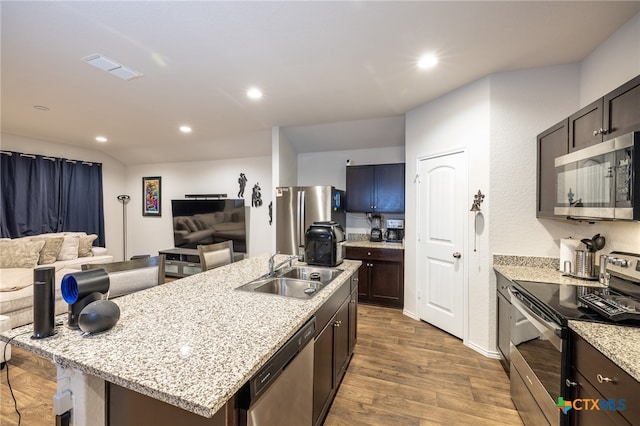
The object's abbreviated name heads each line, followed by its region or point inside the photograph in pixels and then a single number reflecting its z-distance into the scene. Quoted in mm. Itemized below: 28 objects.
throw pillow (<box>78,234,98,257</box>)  4643
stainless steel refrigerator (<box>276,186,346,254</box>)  4070
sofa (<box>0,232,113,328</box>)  2898
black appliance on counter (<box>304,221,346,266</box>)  2342
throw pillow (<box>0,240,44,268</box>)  3841
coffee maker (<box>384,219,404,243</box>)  4297
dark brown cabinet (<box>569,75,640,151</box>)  1445
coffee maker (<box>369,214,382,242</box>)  4352
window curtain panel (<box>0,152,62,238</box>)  4609
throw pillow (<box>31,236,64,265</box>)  4159
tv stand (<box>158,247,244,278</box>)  5309
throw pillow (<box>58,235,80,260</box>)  4434
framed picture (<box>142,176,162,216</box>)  6305
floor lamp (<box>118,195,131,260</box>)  6527
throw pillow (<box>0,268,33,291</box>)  3000
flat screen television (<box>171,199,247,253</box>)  5355
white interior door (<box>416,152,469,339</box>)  2859
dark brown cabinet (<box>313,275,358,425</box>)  1582
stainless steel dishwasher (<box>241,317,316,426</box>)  941
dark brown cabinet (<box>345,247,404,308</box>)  3820
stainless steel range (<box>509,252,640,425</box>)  1314
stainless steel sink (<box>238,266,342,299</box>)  1814
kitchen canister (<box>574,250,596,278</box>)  1993
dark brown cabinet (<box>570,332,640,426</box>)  954
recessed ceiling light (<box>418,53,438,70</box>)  2249
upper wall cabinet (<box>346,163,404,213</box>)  4129
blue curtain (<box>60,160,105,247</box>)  5355
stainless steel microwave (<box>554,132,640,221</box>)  1347
